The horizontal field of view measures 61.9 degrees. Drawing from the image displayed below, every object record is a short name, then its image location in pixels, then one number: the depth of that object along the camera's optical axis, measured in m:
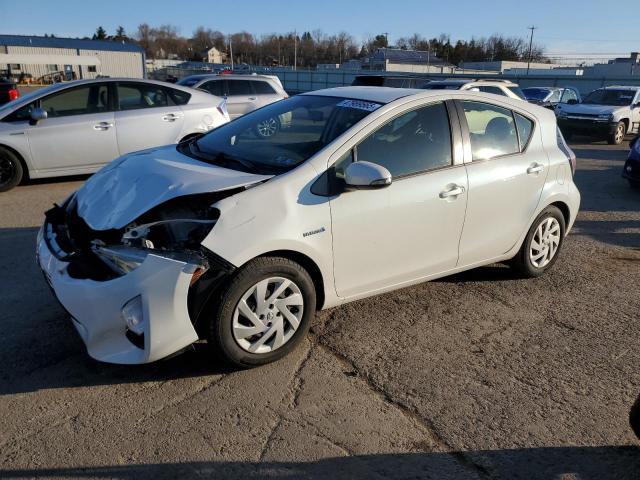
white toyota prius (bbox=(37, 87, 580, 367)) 2.98
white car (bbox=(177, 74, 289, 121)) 12.93
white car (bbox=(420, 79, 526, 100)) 12.79
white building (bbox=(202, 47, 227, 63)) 121.28
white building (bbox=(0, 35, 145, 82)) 52.09
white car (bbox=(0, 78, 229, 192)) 7.43
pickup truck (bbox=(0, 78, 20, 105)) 15.92
